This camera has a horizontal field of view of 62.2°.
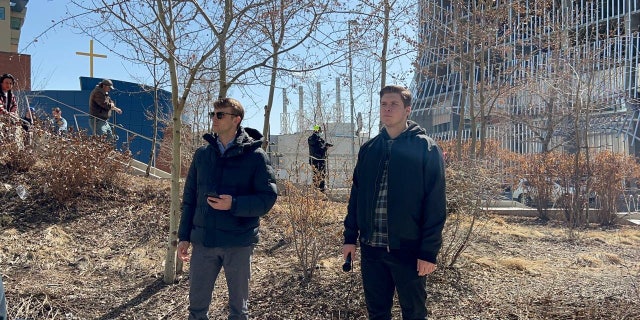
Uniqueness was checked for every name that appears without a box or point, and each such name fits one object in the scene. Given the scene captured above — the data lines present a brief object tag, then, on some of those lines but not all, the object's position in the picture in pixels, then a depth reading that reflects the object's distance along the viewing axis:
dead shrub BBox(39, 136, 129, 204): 7.15
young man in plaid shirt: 2.88
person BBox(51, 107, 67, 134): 8.46
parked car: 10.35
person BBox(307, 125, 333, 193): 10.23
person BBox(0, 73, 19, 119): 8.71
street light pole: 5.61
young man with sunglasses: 3.21
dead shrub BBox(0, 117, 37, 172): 8.03
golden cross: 15.48
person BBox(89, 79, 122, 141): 9.98
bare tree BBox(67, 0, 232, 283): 4.66
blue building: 20.33
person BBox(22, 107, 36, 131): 8.31
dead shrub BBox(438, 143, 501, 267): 5.00
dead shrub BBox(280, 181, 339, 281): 4.91
